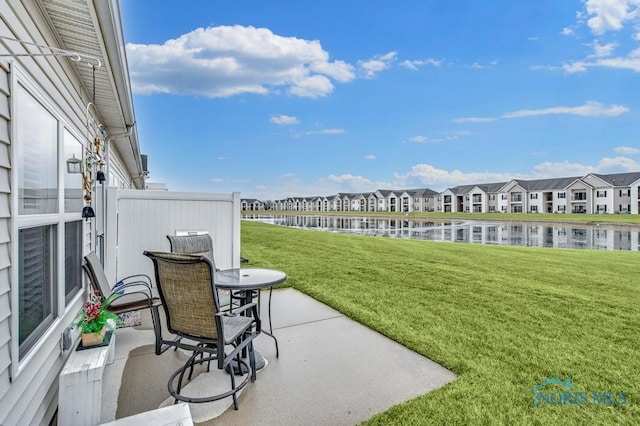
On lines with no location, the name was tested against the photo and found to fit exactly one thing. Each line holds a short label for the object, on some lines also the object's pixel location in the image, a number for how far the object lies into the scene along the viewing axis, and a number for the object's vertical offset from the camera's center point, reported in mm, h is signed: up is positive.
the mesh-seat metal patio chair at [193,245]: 4270 -396
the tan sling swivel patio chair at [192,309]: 2242 -672
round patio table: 2865 -612
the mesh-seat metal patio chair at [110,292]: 3090 -868
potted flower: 2414 -808
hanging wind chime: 3324 +493
